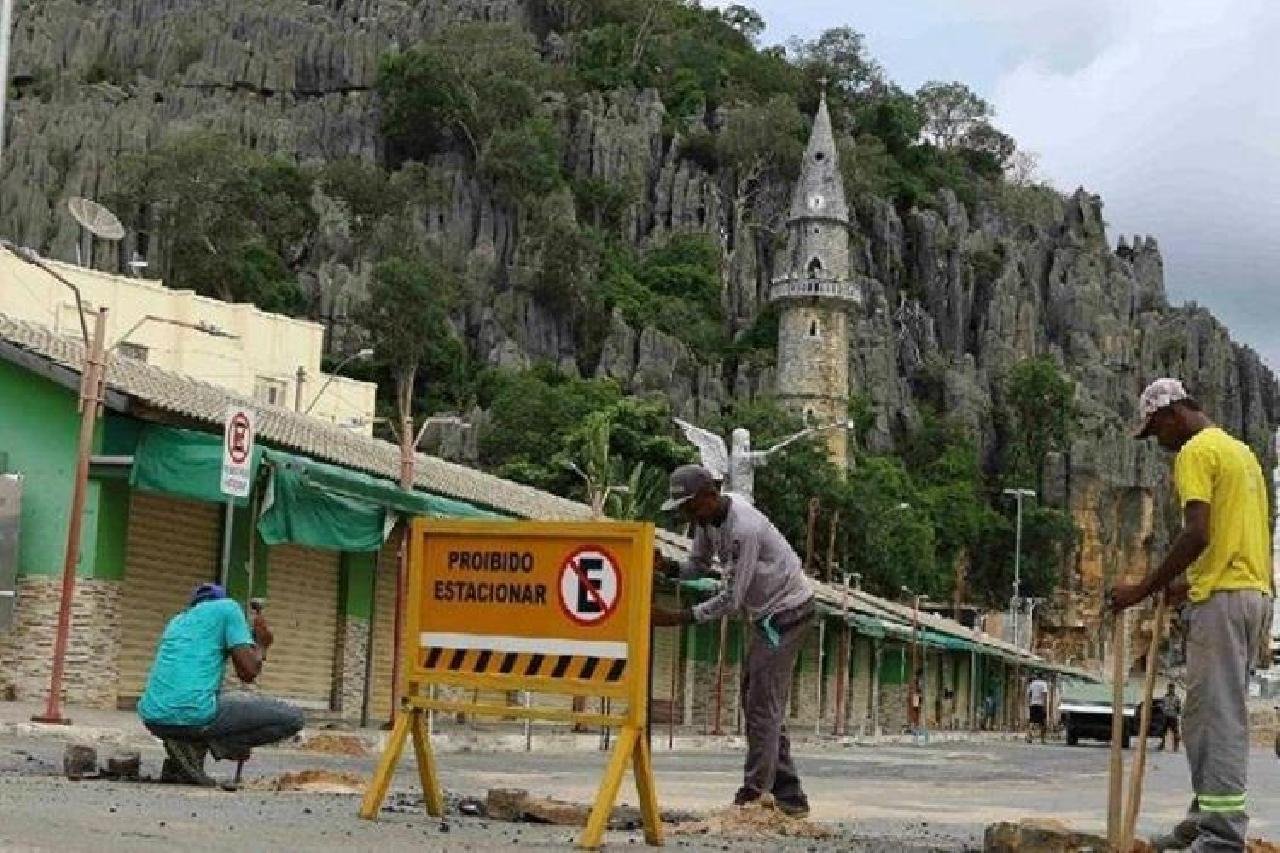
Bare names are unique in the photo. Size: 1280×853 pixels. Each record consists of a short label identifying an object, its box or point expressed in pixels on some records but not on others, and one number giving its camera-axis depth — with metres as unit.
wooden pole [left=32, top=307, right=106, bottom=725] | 17.42
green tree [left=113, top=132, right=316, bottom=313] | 92.38
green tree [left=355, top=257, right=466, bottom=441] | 90.56
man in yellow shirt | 7.39
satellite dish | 28.53
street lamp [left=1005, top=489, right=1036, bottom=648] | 85.31
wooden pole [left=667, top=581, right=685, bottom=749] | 32.78
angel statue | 41.59
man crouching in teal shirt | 10.02
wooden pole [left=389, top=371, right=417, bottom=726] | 20.39
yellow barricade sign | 7.94
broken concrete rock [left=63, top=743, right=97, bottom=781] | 10.16
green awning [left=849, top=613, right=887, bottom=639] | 41.62
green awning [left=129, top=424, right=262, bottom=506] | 20.91
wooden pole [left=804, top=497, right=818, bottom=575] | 45.25
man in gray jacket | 9.34
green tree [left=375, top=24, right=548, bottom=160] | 115.38
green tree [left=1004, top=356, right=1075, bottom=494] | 112.19
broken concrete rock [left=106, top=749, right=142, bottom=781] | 10.35
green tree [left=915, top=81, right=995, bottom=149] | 147.62
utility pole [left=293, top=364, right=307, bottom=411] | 55.03
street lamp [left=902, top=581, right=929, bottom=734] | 46.50
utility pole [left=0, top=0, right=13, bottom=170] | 22.60
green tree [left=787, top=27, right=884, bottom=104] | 142.25
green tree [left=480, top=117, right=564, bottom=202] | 110.12
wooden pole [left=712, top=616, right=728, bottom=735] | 30.17
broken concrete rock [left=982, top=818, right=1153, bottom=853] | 7.87
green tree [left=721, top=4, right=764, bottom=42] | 145.38
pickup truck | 43.91
